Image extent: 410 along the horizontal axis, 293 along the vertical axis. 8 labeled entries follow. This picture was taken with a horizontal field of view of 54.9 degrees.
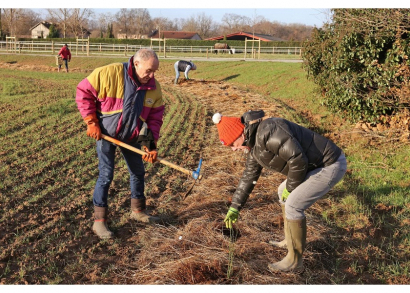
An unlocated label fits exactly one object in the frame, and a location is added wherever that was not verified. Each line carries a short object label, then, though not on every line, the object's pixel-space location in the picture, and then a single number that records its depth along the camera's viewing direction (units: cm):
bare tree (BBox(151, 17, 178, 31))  6412
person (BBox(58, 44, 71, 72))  2194
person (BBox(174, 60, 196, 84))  1719
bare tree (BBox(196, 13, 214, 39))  7606
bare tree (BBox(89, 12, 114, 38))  5881
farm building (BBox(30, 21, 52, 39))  7550
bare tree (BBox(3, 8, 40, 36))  4559
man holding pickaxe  398
